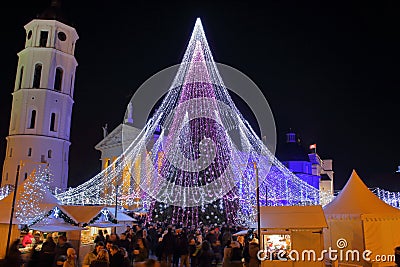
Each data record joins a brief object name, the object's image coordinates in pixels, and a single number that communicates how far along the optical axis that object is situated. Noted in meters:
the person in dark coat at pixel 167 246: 12.70
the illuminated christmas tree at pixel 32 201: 15.32
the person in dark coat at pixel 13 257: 8.23
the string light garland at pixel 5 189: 33.44
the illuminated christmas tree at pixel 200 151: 15.61
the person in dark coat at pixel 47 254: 9.05
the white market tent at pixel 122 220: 21.48
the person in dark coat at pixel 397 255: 9.00
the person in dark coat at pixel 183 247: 12.66
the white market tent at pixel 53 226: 13.99
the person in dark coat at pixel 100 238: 13.93
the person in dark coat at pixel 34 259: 9.03
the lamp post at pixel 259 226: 11.78
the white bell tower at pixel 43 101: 38.00
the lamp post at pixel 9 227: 13.26
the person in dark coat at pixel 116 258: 8.38
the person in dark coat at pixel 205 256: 10.12
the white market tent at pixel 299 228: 12.22
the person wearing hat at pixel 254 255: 10.80
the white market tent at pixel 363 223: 13.26
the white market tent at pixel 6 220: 13.98
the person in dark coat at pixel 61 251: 8.80
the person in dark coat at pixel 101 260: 7.24
